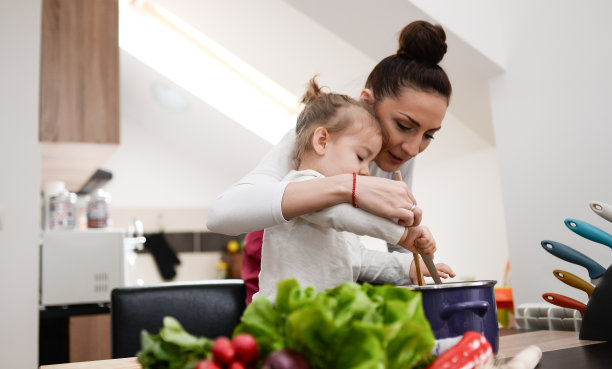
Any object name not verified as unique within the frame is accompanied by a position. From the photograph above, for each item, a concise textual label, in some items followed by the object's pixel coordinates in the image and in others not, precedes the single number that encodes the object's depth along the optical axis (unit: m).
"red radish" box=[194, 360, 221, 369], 0.34
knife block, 0.89
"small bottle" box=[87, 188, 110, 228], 2.57
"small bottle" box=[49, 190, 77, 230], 2.42
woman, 0.73
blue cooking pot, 0.59
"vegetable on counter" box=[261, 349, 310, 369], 0.34
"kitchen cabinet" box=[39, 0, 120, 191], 2.27
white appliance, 2.30
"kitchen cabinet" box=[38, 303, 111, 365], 2.21
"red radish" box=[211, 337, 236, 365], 0.36
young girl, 0.74
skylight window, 4.12
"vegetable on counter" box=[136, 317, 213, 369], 0.40
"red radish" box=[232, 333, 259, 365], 0.37
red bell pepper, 0.43
